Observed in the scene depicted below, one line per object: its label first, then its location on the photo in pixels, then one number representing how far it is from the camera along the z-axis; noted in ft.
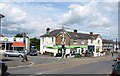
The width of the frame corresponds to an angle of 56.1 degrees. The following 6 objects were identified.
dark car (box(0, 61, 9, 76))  21.31
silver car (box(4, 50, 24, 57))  80.28
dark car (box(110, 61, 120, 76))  15.25
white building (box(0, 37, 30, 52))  105.26
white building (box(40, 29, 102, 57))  115.58
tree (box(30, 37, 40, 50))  164.13
